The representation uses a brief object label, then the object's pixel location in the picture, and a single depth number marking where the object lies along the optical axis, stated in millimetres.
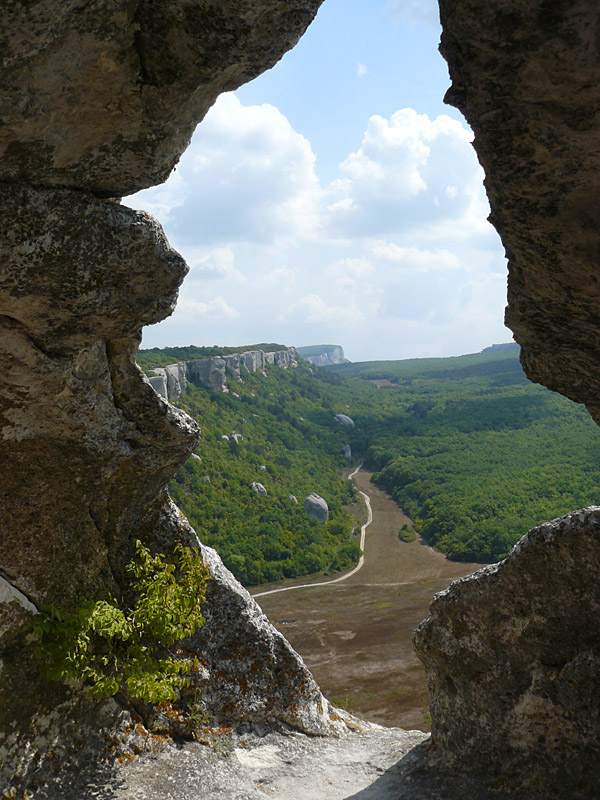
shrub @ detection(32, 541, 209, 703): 6824
